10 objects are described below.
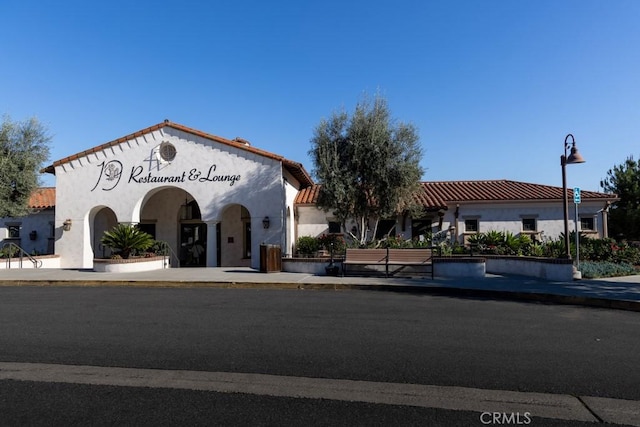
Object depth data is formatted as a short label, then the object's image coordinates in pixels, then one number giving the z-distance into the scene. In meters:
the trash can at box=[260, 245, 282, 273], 15.53
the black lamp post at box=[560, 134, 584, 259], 12.90
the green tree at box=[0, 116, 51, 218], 18.81
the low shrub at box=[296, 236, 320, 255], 20.36
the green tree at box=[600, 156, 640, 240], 27.88
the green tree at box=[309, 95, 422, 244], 17.11
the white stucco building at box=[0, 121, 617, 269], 18.91
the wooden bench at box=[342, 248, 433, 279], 14.07
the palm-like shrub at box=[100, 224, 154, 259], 16.53
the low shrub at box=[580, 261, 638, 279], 13.44
